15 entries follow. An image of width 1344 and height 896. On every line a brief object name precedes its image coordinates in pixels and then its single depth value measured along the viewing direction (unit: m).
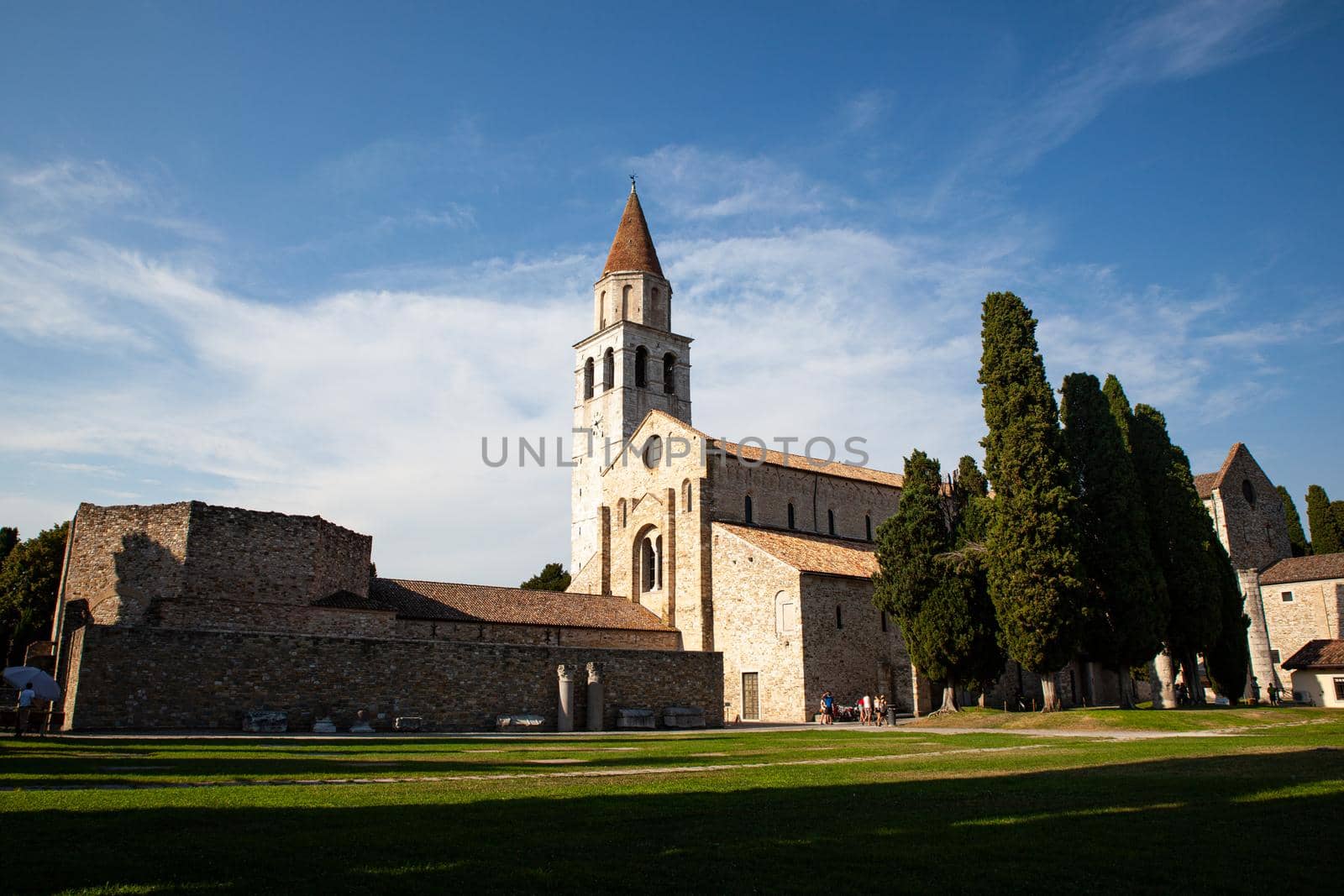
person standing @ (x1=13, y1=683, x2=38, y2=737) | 18.19
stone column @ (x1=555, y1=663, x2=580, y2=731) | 27.28
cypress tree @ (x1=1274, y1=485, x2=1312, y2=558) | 55.72
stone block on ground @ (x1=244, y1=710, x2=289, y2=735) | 22.52
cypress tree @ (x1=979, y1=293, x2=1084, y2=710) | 26.91
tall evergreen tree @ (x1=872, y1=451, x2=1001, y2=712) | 30.73
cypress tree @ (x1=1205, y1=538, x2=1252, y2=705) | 34.09
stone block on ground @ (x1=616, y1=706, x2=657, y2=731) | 28.34
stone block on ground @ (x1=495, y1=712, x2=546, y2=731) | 26.50
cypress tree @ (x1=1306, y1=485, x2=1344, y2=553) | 54.81
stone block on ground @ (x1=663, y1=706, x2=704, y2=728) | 29.28
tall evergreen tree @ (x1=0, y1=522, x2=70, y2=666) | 38.09
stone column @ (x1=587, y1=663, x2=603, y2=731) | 27.78
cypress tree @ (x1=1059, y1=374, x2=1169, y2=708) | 27.98
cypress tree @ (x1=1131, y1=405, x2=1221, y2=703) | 31.12
